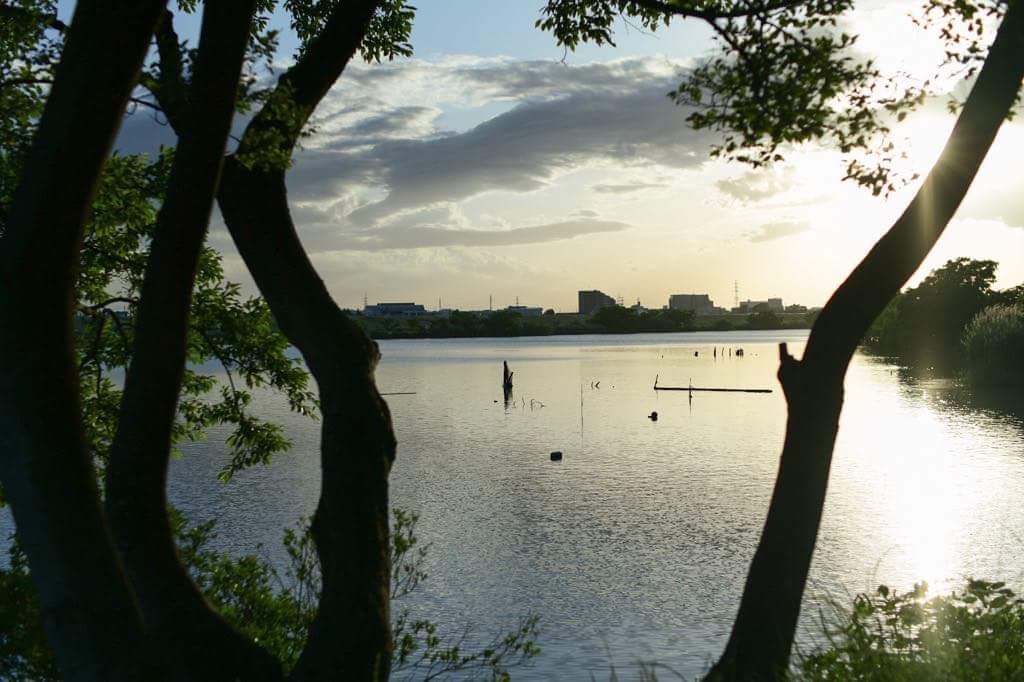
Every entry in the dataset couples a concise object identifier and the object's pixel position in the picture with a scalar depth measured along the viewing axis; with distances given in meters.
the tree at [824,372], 6.65
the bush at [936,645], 6.71
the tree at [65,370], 5.23
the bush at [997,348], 67.00
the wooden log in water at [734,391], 77.81
